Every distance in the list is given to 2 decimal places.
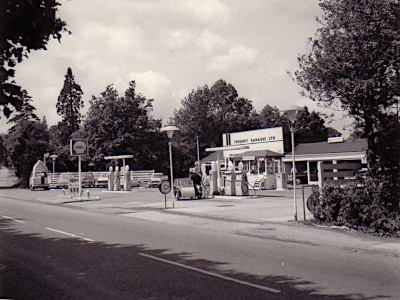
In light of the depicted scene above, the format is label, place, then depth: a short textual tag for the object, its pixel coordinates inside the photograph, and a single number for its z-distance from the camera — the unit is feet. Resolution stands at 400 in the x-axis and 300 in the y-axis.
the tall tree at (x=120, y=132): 193.57
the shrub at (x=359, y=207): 36.91
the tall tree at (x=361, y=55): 47.03
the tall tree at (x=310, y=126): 244.83
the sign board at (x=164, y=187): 67.65
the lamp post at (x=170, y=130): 65.62
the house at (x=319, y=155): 134.12
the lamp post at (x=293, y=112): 47.26
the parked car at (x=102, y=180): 156.46
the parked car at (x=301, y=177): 141.06
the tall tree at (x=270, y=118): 261.24
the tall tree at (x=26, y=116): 198.29
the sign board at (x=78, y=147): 97.96
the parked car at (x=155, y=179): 144.46
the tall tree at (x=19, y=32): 19.71
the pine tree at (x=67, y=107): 245.04
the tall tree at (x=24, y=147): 182.60
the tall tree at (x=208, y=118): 249.14
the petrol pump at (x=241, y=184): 85.66
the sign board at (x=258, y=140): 143.33
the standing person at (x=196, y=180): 83.46
